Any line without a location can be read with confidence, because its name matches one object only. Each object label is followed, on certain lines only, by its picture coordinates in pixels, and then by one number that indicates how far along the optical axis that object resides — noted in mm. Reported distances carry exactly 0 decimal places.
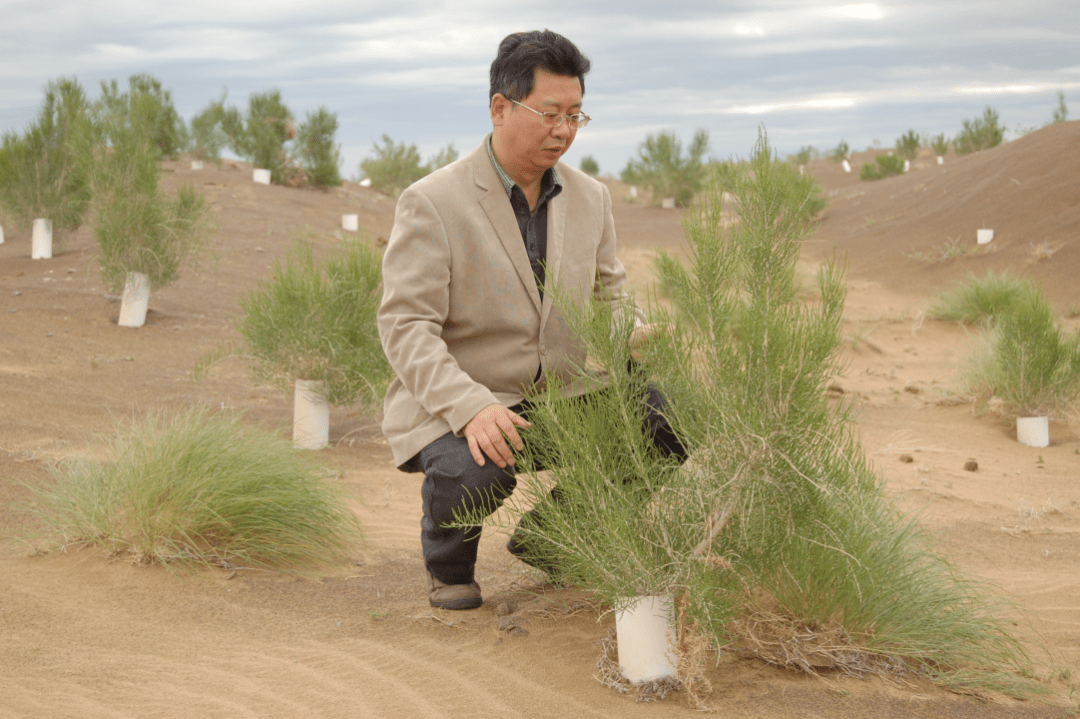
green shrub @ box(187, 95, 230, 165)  23859
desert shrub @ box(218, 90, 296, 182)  21719
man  2699
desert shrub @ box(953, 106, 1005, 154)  27688
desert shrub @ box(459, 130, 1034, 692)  2221
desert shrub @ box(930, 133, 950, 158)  31625
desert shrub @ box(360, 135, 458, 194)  26312
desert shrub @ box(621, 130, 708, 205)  24312
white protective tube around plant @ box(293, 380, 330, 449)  5992
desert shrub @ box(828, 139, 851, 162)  40281
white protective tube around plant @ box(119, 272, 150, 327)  9742
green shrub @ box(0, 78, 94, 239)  12656
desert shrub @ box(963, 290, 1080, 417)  6574
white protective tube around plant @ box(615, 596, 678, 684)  2344
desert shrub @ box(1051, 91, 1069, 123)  21531
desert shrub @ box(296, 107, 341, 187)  21859
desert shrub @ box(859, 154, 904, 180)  27375
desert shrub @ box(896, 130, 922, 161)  33125
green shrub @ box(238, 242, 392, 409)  5945
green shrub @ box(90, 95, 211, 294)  9273
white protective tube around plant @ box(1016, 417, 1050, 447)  6574
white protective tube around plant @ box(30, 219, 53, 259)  13391
